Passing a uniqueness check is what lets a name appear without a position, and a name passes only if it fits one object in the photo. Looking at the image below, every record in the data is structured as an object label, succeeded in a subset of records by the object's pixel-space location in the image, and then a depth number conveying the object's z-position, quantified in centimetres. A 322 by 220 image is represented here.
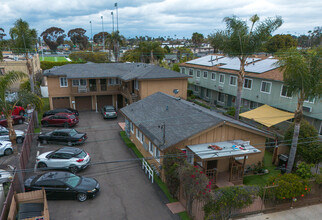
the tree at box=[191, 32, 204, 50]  9331
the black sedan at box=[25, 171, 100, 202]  1405
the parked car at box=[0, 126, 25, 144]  2162
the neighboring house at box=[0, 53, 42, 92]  4194
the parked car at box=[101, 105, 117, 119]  3108
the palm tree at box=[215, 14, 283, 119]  2053
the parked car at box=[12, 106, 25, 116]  2890
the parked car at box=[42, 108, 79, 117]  2894
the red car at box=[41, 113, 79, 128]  2700
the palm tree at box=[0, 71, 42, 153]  1358
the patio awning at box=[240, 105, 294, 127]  2217
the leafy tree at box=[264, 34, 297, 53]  6078
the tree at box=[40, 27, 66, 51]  12225
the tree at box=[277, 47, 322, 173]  1468
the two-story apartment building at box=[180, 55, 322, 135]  2505
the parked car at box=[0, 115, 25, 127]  2608
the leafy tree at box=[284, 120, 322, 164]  1682
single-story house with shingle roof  1498
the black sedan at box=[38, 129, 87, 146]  2223
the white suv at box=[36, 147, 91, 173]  1736
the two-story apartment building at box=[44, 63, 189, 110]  3169
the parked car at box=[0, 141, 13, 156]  1983
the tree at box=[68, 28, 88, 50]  12694
